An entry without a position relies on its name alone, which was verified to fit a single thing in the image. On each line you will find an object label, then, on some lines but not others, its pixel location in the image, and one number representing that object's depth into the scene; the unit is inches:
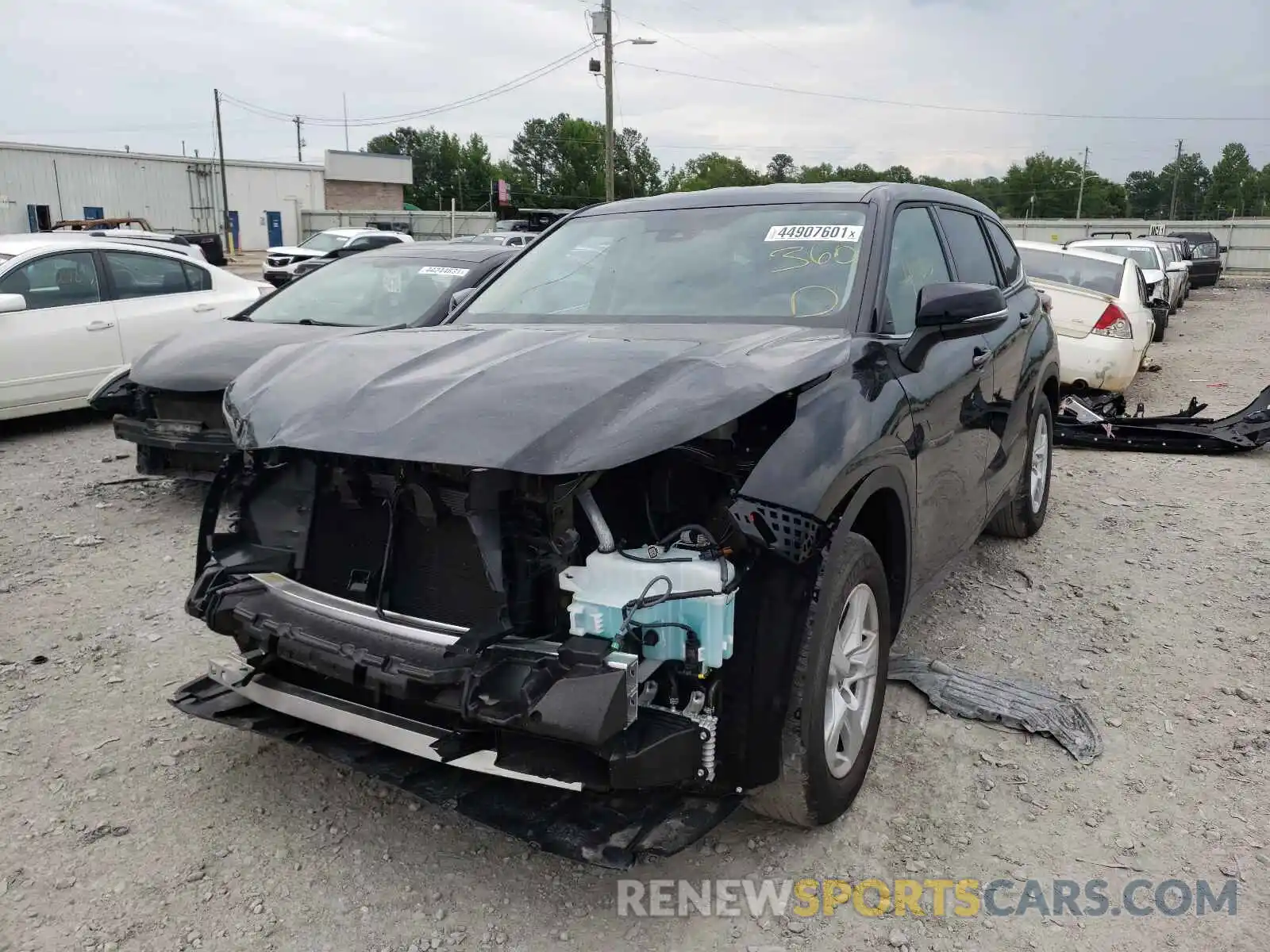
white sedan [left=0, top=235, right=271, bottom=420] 308.8
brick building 2514.8
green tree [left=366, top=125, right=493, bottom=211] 3897.6
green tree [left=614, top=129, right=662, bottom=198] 3708.2
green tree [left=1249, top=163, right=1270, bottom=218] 4155.3
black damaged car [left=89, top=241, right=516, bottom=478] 222.4
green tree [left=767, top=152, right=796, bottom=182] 4360.2
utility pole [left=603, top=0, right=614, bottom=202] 1229.7
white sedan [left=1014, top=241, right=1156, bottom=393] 363.9
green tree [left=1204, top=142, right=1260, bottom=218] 4183.1
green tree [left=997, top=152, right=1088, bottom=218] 4431.6
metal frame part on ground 297.1
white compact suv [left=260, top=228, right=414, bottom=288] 780.6
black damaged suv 92.0
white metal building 1640.0
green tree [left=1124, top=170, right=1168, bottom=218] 4718.3
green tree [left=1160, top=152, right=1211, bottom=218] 4503.0
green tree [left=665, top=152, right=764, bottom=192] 3595.0
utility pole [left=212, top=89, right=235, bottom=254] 1827.0
